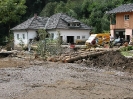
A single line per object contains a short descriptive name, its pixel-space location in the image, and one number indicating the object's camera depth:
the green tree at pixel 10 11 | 59.73
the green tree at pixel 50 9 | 73.19
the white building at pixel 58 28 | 51.56
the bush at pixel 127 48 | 30.22
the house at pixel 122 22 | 44.44
